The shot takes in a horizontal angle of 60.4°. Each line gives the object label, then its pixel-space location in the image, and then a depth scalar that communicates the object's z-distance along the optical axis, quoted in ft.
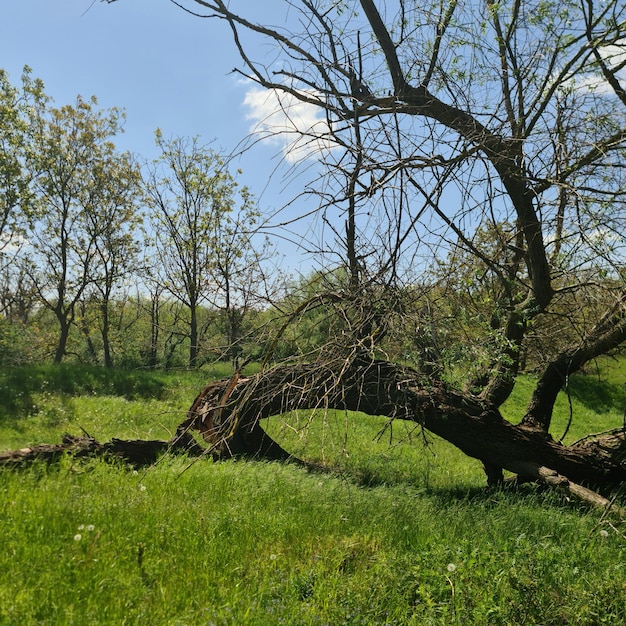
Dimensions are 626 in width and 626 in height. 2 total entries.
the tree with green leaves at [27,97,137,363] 64.44
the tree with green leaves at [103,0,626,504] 14.65
